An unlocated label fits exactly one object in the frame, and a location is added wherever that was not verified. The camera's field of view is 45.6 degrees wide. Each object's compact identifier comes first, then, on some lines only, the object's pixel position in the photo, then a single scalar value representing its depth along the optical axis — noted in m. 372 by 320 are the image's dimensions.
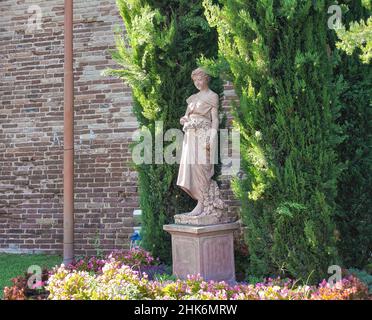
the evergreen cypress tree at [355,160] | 5.37
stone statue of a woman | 5.11
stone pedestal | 4.91
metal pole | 6.14
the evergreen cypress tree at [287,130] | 4.68
